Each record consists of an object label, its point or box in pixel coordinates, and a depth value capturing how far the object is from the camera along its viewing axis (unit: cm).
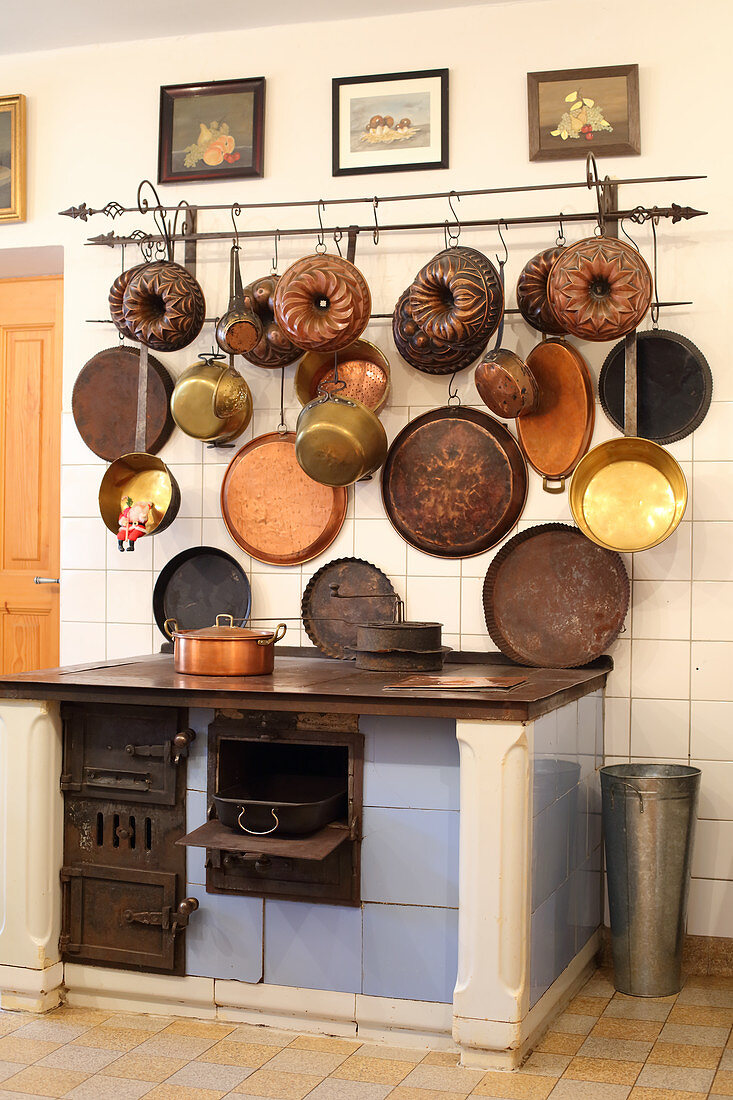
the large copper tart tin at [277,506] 334
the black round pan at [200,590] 341
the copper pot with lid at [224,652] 279
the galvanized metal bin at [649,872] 281
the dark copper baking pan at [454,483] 320
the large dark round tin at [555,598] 310
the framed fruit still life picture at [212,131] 342
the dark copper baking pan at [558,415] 312
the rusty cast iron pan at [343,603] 326
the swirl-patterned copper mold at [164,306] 325
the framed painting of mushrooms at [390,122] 328
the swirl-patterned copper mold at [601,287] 287
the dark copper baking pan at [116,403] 348
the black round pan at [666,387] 306
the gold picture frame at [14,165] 360
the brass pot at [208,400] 322
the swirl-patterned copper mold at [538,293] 306
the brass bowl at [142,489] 336
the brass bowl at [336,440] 308
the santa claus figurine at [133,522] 328
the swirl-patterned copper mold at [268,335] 327
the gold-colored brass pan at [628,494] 298
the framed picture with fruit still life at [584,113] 314
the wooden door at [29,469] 379
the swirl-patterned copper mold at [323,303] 303
